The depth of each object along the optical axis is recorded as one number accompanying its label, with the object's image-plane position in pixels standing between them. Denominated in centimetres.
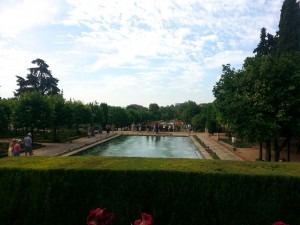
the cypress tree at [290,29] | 1778
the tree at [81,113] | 2511
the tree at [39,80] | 3674
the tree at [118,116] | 3597
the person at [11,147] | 1079
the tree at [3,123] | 1678
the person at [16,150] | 1040
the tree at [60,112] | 2090
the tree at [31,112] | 1737
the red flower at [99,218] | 184
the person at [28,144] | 1168
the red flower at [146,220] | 170
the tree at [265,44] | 2174
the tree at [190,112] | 4854
